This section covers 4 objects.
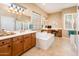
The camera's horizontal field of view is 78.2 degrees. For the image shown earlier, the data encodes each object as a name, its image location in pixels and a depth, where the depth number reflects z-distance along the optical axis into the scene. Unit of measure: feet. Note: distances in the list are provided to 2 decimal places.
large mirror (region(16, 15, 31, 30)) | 6.33
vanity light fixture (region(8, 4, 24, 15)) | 5.60
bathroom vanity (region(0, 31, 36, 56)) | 3.70
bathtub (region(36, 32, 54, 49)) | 6.74
